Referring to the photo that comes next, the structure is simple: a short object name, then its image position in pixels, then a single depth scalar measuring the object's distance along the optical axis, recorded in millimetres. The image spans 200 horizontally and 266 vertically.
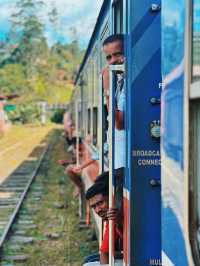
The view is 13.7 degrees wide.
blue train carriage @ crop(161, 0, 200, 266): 3021
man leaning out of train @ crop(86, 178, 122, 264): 5704
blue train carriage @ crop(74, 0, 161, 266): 4802
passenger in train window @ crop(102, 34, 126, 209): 5087
